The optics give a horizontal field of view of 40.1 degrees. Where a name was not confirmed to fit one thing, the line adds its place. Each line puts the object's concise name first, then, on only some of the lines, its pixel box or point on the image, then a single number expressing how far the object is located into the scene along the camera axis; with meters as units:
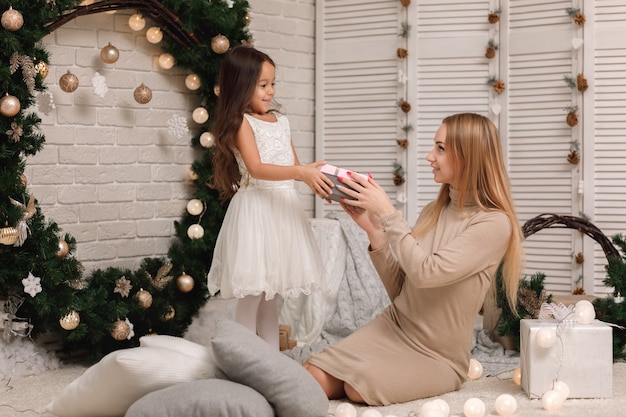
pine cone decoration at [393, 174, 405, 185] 4.72
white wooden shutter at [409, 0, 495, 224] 4.64
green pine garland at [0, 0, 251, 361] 3.24
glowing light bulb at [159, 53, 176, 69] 4.00
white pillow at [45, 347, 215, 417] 2.24
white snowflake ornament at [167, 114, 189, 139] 4.01
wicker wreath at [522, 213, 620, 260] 3.92
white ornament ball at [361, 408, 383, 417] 2.45
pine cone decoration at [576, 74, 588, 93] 4.38
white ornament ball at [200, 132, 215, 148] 4.08
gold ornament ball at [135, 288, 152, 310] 3.67
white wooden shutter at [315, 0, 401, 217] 4.80
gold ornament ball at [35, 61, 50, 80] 3.30
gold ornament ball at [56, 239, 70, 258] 3.38
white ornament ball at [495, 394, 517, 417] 2.62
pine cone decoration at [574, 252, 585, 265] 4.40
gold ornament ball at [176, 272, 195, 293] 3.88
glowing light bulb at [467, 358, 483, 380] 3.21
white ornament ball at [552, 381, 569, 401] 2.71
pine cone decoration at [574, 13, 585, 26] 4.36
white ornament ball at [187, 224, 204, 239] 3.94
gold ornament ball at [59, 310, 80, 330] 3.41
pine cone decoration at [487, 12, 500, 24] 4.54
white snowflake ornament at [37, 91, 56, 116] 3.49
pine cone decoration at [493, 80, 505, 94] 4.56
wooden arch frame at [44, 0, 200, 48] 3.56
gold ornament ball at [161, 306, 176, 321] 3.79
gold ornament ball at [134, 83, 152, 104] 3.87
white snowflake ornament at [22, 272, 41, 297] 3.30
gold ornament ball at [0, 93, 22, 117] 3.17
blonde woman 2.77
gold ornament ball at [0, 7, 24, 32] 3.17
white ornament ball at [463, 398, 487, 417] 2.55
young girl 3.25
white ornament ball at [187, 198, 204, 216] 4.01
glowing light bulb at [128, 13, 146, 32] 3.84
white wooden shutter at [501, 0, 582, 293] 4.47
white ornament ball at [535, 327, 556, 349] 2.83
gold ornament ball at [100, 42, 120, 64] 3.73
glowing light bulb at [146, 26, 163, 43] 3.88
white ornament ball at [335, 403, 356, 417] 2.53
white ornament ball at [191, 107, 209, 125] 4.05
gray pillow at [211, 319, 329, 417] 2.22
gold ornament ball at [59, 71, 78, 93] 3.55
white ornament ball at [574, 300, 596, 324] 2.93
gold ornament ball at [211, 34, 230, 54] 3.94
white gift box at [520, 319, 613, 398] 2.86
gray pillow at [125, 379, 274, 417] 2.10
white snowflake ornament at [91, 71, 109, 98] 3.72
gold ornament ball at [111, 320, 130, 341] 3.53
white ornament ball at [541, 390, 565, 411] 2.69
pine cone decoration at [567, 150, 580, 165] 4.41
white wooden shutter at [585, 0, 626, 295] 4.38
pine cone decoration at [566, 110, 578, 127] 4.40
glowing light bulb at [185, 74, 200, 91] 4.04
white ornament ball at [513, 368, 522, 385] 3.10
